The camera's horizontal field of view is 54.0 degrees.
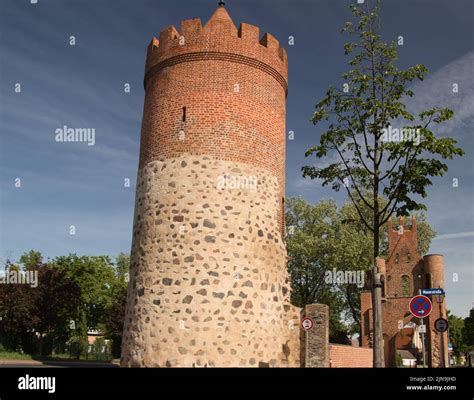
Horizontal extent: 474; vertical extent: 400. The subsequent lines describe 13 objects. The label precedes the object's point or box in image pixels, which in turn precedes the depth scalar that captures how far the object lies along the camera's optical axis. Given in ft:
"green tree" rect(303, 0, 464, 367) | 43.32
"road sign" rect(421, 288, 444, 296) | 45.60
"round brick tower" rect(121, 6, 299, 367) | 42.45
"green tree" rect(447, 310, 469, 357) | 196.47
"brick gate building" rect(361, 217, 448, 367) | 114.93
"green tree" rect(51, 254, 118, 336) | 153.48
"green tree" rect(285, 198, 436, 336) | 121.49
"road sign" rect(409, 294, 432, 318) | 38.87
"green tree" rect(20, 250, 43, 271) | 179.93
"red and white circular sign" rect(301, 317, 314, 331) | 49.03
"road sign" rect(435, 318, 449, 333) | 42.04
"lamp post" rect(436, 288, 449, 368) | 44.18
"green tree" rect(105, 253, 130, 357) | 120.16
